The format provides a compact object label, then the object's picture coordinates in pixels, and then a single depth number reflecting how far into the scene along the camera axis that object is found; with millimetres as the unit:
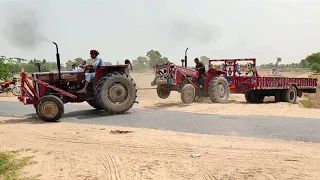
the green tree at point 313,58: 90250
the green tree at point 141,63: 163125
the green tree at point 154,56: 126750
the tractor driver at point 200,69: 15016
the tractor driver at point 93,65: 10398
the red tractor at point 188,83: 13938
